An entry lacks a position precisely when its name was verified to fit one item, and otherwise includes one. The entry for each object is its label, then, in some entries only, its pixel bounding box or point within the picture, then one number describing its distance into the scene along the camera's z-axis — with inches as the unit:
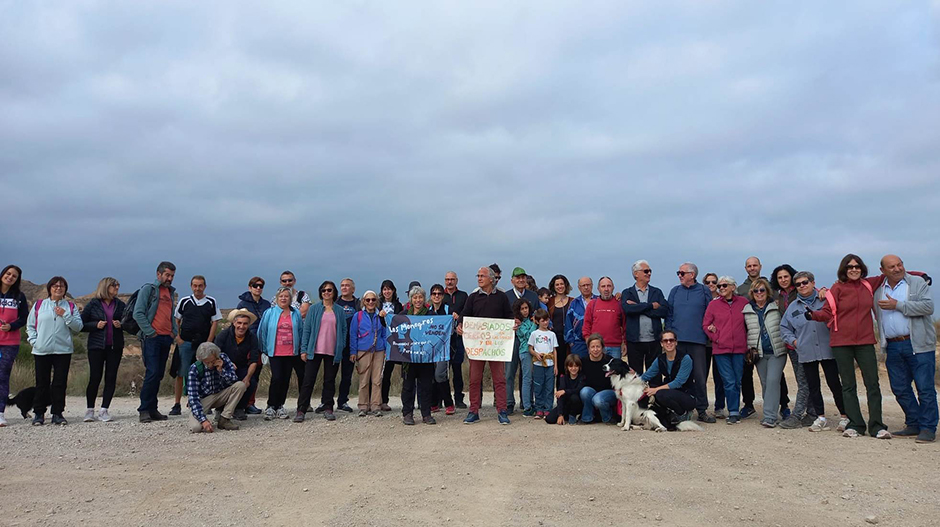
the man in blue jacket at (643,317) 401.4
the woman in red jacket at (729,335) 386.3
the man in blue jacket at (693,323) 392.8
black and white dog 361.7
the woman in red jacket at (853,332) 341.4
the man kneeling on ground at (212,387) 366.9
